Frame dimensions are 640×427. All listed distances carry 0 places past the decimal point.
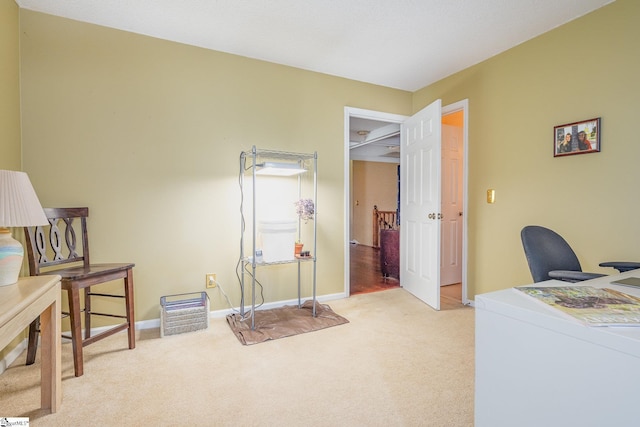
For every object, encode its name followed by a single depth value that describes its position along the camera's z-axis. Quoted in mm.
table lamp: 1358
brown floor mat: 2400
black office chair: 1717
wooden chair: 1835
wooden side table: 1250
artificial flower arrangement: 2836
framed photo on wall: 2191
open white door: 2996
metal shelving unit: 2691
